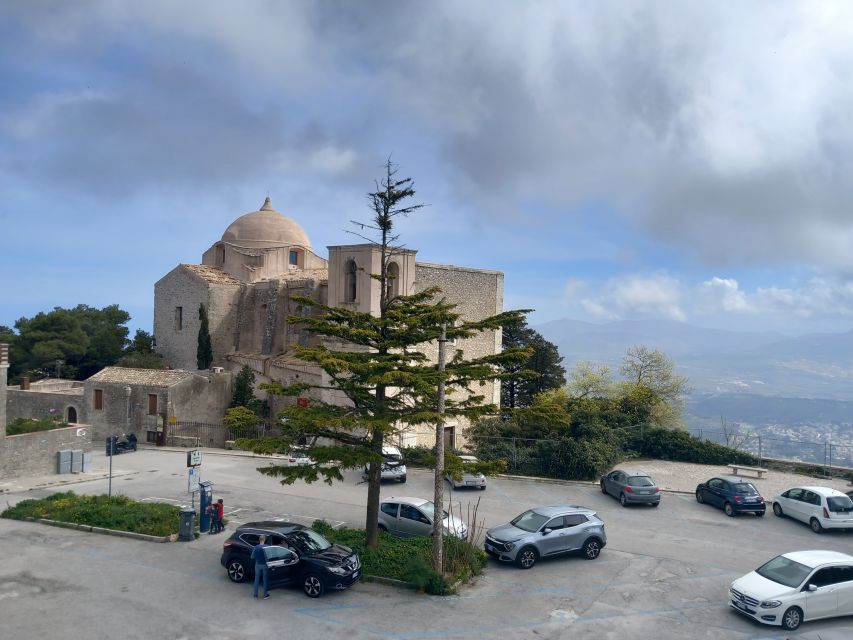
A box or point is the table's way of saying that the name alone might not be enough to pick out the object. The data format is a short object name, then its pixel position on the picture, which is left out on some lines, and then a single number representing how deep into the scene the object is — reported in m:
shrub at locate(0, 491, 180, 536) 19.94
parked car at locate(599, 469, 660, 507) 24.41
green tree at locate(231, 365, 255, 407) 41.62
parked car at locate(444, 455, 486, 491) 26.61
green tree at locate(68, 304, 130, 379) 54.97
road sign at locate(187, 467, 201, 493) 21.05
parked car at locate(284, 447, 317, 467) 29.81
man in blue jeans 15.04
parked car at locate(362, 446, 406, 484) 27.59
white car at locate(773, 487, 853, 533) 21.45
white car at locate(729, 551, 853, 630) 14.09
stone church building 38.83
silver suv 17.61
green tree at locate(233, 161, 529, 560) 16.27
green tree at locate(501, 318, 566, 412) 50.72
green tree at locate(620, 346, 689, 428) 40.84
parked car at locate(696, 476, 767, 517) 23.41
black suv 15.34
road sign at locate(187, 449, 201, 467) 21.32
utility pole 16.25
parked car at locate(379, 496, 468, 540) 19.38
